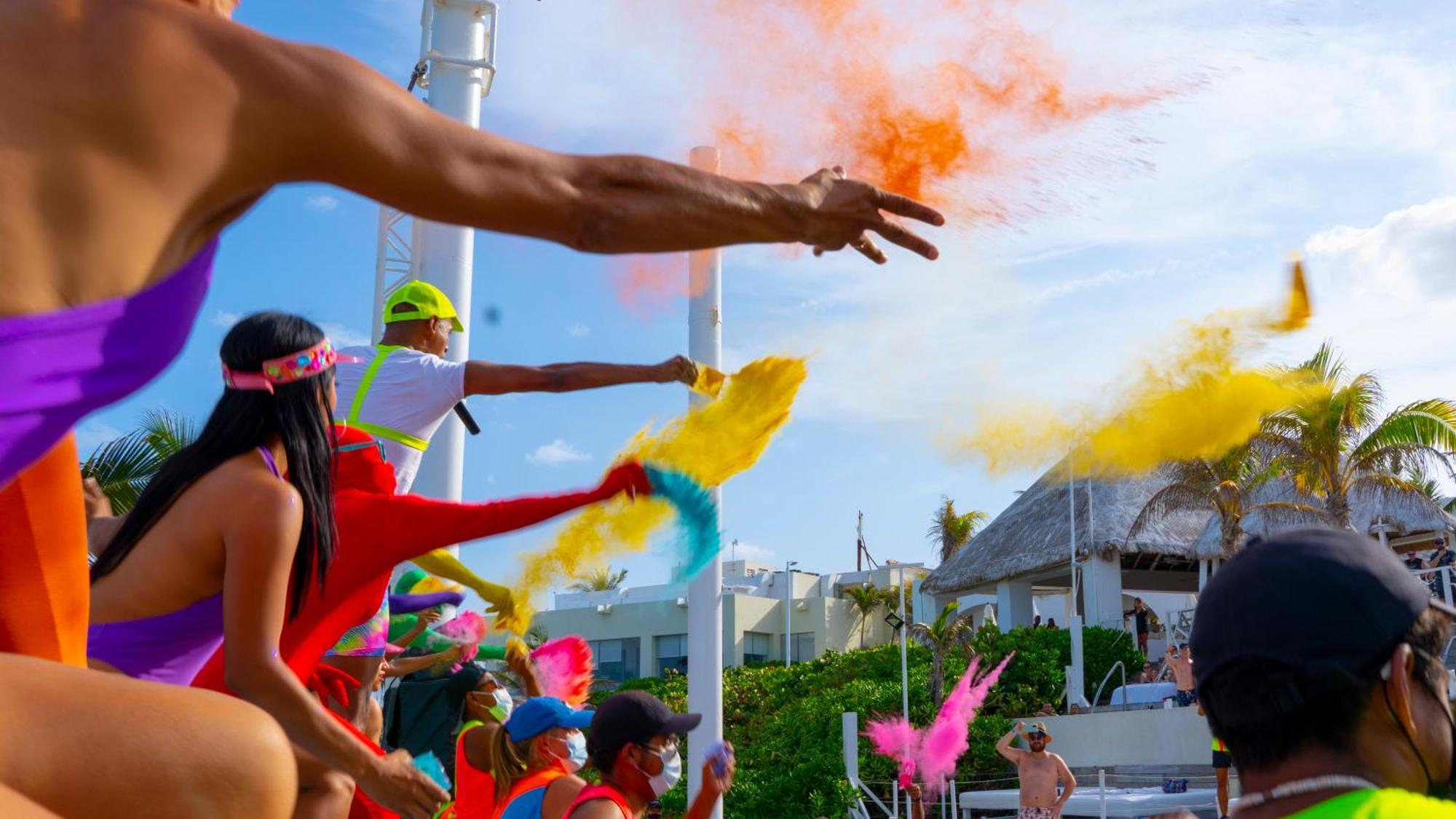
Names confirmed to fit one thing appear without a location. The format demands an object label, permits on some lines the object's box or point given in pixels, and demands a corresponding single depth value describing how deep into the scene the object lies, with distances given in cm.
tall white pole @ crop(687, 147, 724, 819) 1230
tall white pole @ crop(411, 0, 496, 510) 1316
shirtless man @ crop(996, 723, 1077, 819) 1533
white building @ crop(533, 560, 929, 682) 4978
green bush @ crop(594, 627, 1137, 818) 2436
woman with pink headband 254
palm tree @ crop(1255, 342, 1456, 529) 2239
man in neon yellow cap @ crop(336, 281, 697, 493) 421
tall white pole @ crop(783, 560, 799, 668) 5009
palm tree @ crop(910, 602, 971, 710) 2733
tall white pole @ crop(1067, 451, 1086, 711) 2348
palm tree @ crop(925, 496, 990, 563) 4750
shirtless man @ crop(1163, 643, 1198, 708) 1805
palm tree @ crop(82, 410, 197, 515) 1518
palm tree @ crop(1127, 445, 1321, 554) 2625
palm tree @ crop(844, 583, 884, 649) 5034
